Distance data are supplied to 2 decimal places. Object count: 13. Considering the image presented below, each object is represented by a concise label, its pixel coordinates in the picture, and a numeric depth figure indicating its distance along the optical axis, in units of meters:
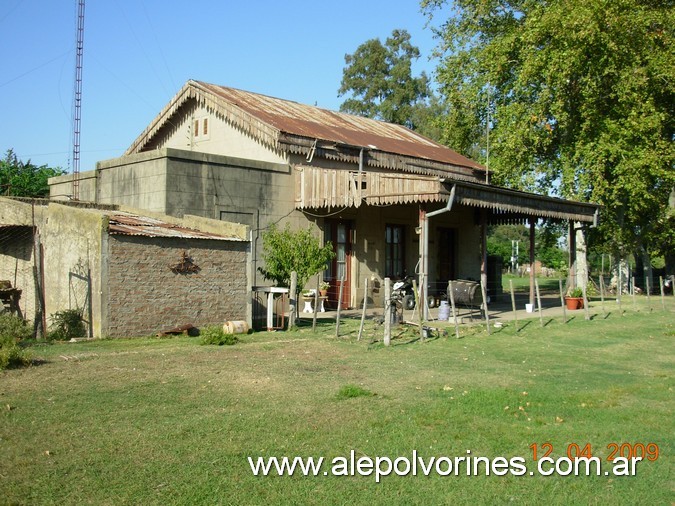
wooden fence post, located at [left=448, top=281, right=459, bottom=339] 13.77
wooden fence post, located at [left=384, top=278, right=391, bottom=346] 12.63
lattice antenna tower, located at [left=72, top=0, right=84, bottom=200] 24.11
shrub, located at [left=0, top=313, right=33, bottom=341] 12.23
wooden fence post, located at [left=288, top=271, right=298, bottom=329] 14.73
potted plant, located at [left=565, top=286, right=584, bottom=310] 20.23
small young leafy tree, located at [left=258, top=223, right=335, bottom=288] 15.34
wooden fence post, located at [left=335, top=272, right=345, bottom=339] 13.34
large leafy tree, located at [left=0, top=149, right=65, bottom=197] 31.20
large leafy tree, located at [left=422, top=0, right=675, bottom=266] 23.95
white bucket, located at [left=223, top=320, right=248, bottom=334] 13.84
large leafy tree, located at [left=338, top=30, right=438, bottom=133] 47.03
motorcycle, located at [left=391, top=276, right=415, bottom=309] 18.41
